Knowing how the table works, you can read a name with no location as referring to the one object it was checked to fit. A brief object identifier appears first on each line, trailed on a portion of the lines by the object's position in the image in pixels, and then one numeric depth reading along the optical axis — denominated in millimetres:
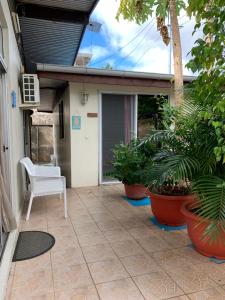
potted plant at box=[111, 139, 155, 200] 4117
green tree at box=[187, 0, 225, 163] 1616
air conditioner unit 4188
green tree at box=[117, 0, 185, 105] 3847
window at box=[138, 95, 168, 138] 5816
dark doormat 2480
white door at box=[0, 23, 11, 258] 2636
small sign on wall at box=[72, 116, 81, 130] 5176
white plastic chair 3430
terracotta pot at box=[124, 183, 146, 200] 4238
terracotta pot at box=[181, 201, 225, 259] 2268
